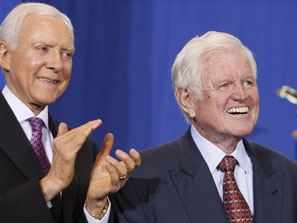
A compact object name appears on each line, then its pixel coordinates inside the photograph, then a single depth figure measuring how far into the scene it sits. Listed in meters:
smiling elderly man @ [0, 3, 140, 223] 4.06
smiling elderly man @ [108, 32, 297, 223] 4.16
